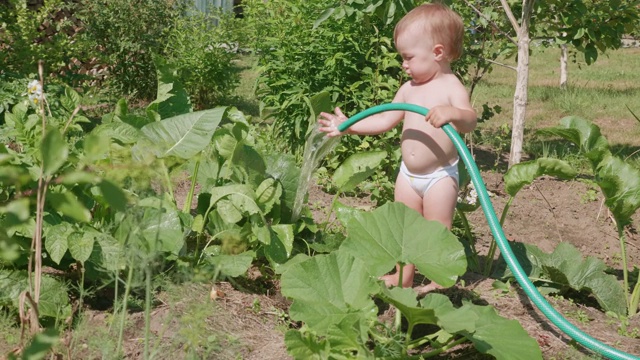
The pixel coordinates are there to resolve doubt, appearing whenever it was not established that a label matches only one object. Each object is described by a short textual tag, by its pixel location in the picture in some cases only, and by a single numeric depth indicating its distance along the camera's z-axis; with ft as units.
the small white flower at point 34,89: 12.45
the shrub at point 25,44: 17.75
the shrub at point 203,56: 21.16
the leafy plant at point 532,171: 10.07
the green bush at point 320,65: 15.28
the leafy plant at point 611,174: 9.90
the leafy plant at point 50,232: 8.09
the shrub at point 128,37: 21.80
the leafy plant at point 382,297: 7.14
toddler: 9.70
